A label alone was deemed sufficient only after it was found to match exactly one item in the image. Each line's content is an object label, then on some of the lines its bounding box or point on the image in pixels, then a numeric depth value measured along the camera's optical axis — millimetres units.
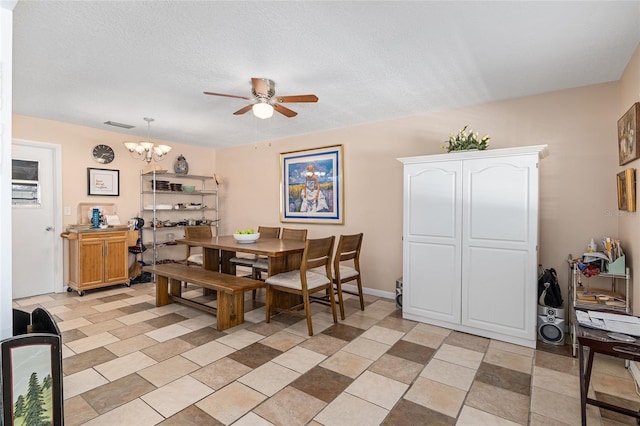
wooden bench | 3174
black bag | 2859
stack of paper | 1784
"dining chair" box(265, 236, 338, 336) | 3074
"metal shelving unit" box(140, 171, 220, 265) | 5461
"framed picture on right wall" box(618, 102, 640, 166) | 2273
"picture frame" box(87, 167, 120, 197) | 4834
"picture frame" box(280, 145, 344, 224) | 4789
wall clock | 4871
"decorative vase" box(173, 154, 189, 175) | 5827
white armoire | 2826
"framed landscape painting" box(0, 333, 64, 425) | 1346
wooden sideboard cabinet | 4355
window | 4242
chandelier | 4223
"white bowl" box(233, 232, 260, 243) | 3924
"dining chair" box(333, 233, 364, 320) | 3434
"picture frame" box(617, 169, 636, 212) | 2393
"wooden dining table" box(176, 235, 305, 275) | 3333
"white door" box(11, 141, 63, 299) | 4234
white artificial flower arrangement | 3117
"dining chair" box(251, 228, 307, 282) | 4129
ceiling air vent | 4457
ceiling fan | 2838
